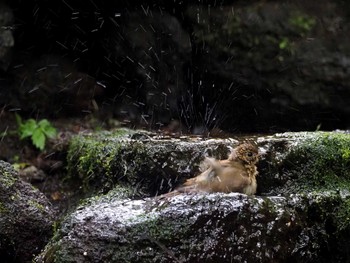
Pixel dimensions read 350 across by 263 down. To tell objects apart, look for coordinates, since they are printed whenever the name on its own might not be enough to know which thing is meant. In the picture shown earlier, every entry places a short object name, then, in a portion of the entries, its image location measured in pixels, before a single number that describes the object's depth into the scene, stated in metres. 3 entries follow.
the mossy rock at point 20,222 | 7.77
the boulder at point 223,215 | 6.43
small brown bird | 7.37
